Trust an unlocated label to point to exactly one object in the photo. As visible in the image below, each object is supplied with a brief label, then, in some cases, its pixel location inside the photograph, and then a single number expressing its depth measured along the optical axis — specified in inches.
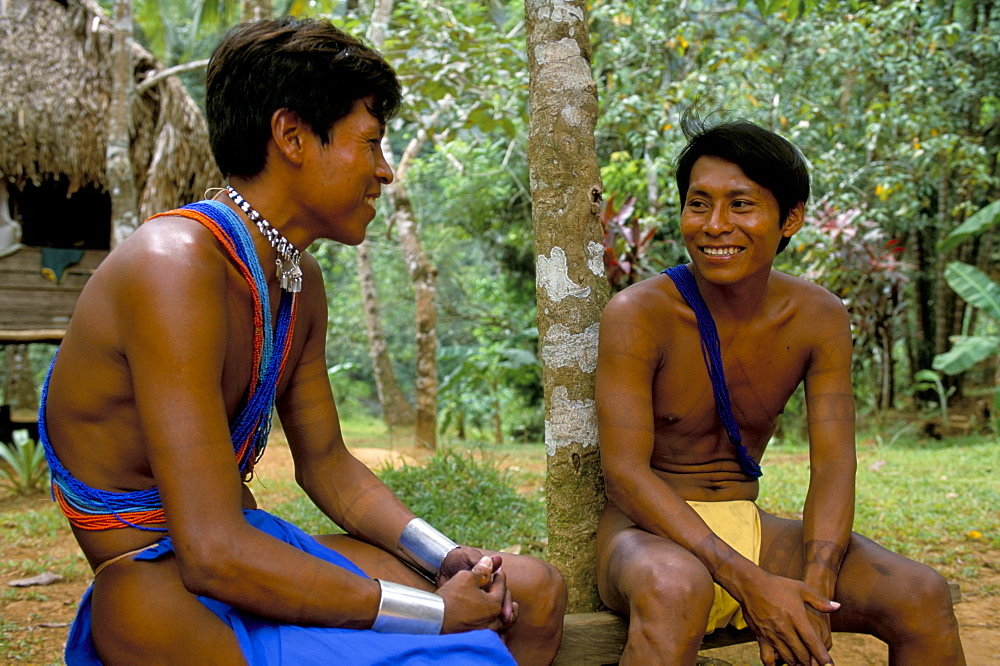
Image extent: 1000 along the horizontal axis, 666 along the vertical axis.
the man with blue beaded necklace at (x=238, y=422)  61.0
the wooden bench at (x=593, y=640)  88.7
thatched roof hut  279.4
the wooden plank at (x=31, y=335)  279.4
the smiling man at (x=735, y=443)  79.6
